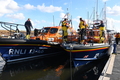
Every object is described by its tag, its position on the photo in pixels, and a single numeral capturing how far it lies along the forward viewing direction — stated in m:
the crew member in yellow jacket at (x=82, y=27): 6.91
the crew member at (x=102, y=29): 7.76
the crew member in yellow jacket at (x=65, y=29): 8.29
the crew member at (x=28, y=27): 8.00
